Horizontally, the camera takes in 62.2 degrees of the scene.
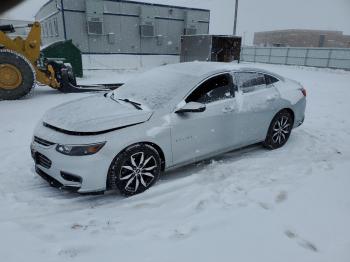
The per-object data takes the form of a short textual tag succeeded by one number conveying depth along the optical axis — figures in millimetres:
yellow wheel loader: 8557
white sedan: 3301
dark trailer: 17828
